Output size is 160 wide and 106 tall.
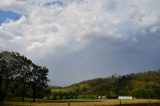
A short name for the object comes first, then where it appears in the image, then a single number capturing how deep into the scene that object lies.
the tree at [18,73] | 42.86
